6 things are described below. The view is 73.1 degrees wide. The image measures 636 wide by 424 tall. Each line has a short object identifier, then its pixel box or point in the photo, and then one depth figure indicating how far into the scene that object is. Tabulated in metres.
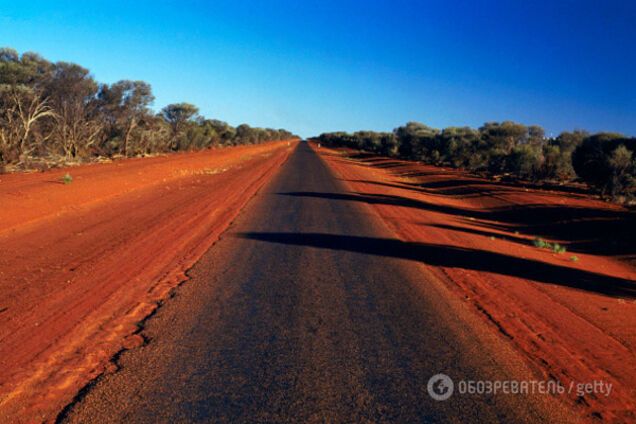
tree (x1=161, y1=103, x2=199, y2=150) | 54.58
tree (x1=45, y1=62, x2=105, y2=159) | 28.33
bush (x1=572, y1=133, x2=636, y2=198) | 21.58
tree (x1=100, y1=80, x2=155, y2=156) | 35.25
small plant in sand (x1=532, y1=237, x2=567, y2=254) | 11.62
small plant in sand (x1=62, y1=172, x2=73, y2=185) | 17.64
